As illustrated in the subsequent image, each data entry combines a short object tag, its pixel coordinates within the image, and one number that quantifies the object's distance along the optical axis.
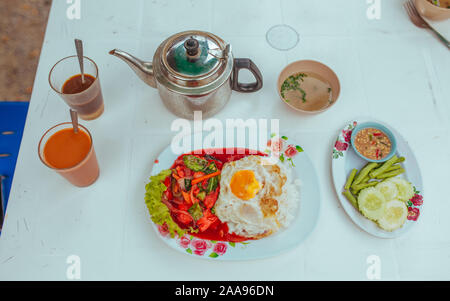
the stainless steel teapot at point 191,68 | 1.00
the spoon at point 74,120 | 1.01
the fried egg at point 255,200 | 1.02
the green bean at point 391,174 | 1.13
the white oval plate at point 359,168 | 1.07
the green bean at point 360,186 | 1.10
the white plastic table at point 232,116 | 1.07
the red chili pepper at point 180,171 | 1.08
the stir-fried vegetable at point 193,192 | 1.05
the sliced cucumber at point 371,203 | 1.05
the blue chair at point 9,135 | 1.28
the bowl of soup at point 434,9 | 1.32
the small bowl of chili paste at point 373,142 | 1.15
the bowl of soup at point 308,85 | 1.21
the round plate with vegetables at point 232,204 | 1.02
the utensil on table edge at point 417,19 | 1.38
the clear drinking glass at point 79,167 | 0.99
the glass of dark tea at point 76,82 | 1.11
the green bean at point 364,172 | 1.12
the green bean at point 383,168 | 1.13
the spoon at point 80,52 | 1.03
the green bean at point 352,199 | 1.09
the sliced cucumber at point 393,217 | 1.05
